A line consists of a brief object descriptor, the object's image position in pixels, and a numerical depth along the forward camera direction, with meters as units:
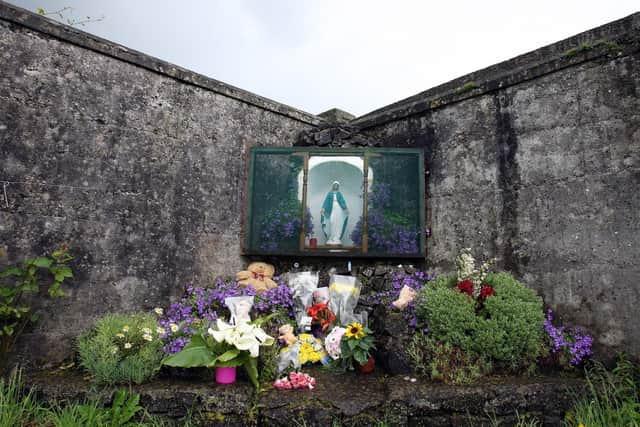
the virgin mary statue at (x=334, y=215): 5.08
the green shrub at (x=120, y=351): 3.26
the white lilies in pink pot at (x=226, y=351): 3.10
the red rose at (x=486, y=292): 3.63
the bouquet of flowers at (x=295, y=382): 3.25
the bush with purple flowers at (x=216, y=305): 4.16
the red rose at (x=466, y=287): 3.70
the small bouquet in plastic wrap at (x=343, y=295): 4.22
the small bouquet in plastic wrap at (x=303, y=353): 3.48
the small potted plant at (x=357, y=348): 3.54
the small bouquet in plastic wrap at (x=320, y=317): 4.06
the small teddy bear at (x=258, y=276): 4.73
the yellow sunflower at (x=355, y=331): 3.60
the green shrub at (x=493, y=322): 3.36
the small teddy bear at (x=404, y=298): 4.00
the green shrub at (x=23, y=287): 3.35
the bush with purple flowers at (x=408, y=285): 3.86
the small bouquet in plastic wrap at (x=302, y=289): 4.31
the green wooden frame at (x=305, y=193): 4.90
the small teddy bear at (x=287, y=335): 3.74
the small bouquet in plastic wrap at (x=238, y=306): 3.95
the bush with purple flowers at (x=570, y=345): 3.56
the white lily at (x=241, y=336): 3.14
